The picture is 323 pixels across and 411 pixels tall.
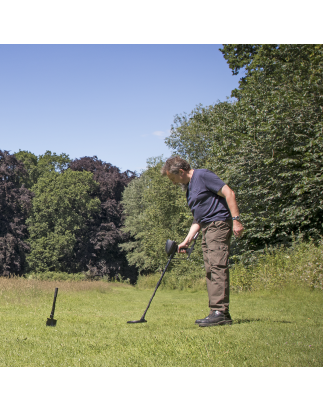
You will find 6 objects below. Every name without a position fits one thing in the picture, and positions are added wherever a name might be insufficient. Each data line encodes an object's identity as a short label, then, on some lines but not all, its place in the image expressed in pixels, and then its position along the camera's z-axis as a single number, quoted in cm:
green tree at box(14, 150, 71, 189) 5125
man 506
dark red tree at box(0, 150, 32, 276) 4194
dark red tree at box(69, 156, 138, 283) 4919
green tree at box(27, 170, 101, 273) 4594
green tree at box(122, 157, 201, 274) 3409
